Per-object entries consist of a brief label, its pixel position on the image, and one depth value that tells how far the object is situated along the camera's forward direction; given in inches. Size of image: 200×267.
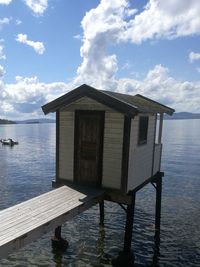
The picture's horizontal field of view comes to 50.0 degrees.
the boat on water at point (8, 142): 2204.9
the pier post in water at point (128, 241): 369.4
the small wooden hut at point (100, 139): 355.2
